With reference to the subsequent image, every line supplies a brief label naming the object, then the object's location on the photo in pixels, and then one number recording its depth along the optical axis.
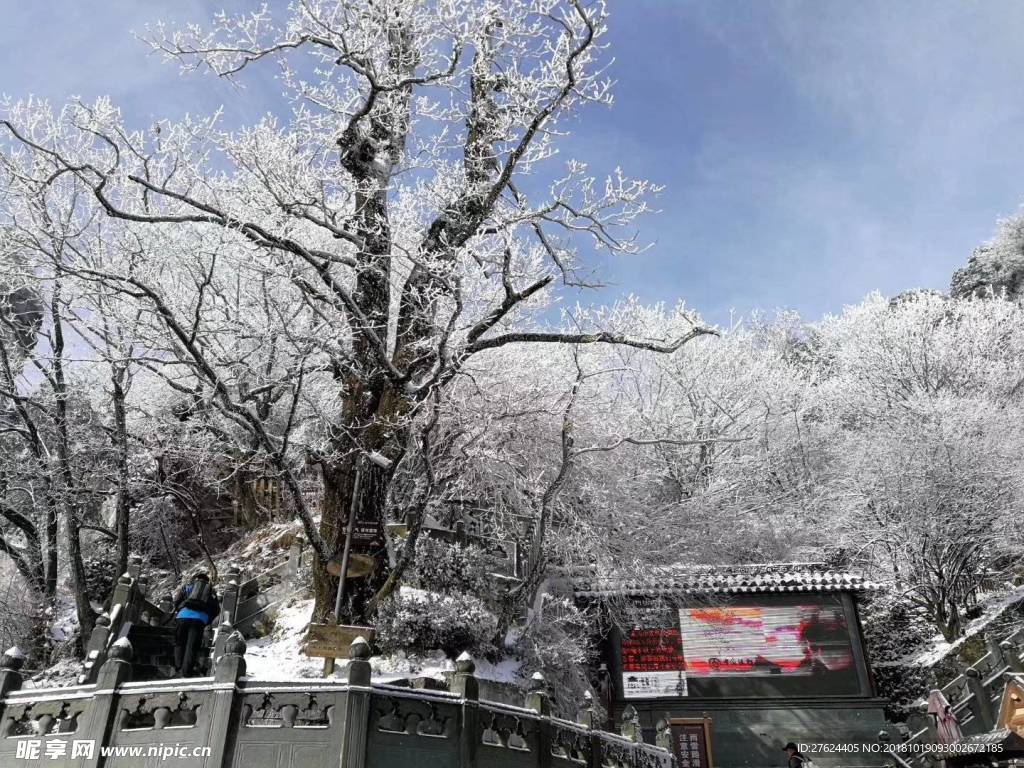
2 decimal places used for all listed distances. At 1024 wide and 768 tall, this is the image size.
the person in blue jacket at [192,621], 9.74
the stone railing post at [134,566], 11.74
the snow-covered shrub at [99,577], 17.78
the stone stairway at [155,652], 10.12
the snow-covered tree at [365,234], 11.16
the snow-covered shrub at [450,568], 15.01
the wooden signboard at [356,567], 10.60
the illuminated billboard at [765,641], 16.67
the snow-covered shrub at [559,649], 14.05
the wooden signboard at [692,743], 15.97
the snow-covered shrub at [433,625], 12.32
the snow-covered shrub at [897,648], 19.20
